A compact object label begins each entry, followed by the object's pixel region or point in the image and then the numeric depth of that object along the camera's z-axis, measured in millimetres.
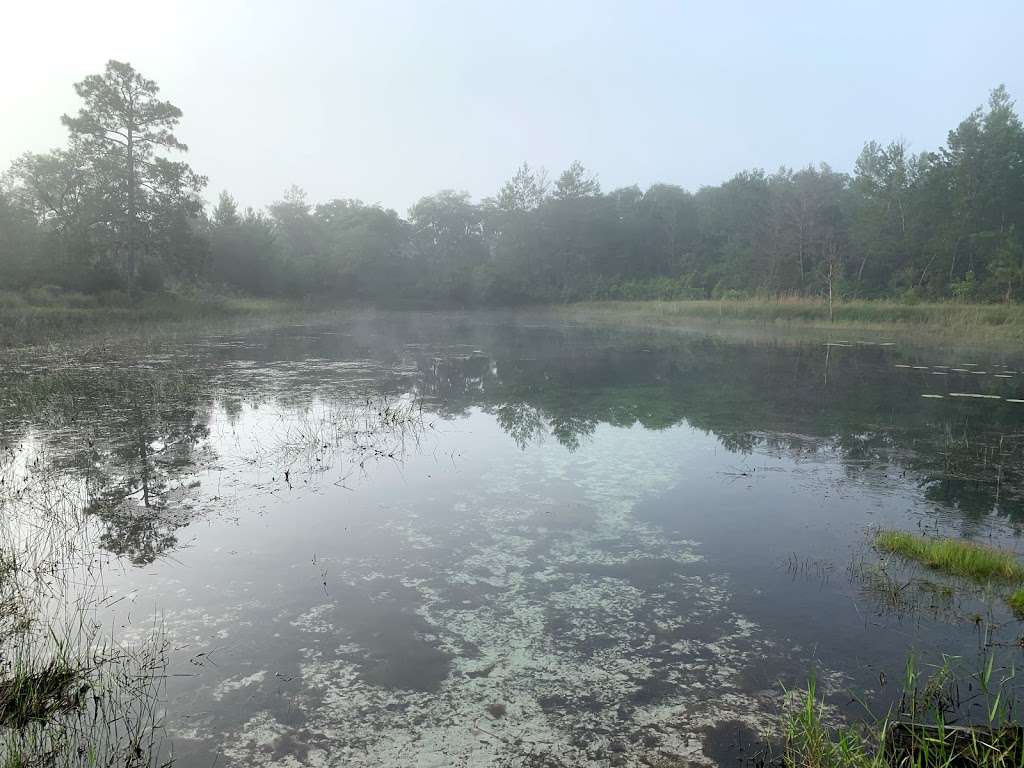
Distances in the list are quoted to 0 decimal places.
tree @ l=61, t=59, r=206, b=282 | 26359
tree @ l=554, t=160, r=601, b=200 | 56844
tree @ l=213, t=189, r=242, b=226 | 41750
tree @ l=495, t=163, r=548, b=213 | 58312
